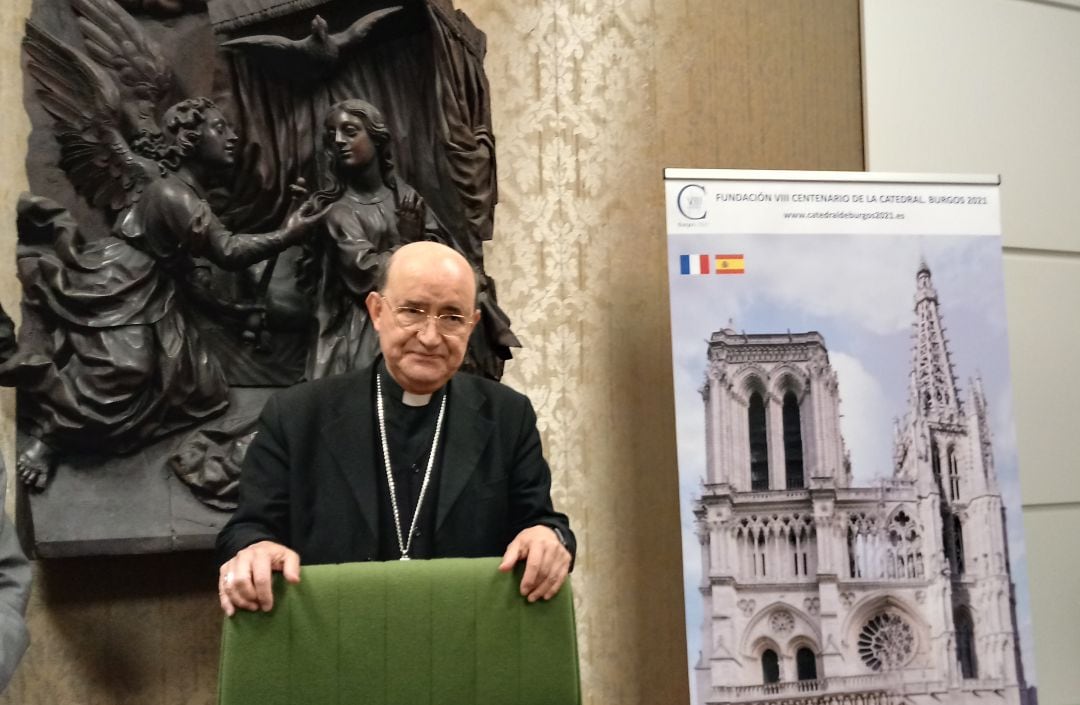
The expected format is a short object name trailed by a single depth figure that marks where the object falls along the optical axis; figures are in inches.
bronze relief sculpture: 92.9
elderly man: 64.7
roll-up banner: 105.8
